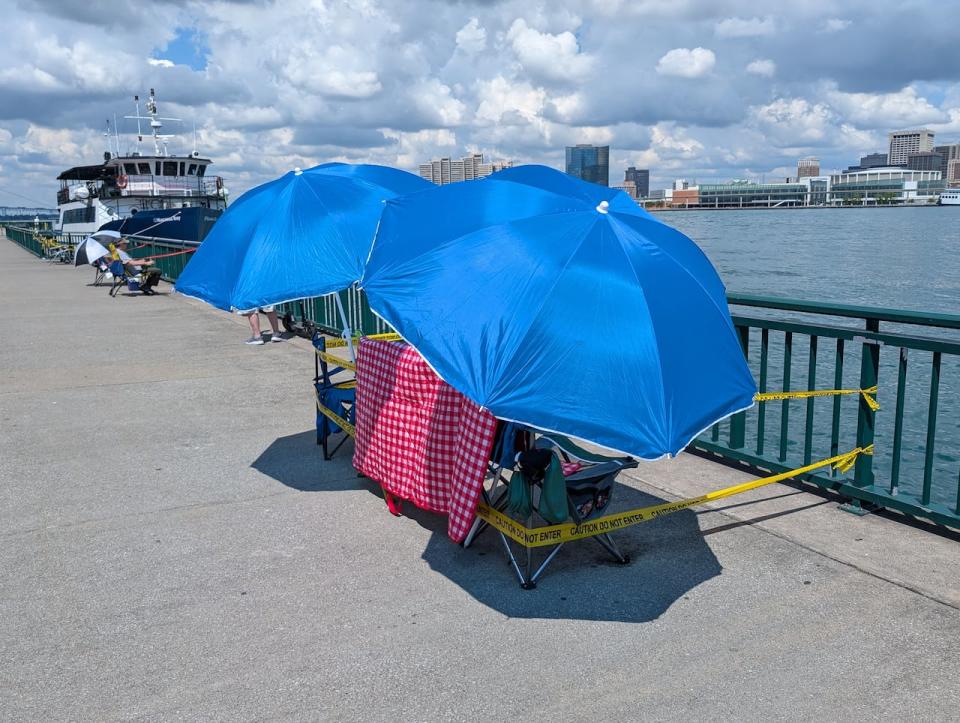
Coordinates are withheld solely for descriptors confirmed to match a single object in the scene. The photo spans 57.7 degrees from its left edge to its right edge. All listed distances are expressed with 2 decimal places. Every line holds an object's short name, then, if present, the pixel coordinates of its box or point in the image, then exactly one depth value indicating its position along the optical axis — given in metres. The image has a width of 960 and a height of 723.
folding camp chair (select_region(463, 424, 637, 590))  4.10
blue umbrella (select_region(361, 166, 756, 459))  3.29
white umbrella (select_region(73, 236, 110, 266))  19.59
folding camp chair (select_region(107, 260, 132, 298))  17.78
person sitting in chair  17.75
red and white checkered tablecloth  4.36
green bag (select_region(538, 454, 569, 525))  4.03
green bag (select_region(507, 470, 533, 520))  4.09
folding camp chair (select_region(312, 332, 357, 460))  6.18
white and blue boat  43.25
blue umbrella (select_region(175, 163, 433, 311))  4.94
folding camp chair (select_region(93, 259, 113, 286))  19.73
